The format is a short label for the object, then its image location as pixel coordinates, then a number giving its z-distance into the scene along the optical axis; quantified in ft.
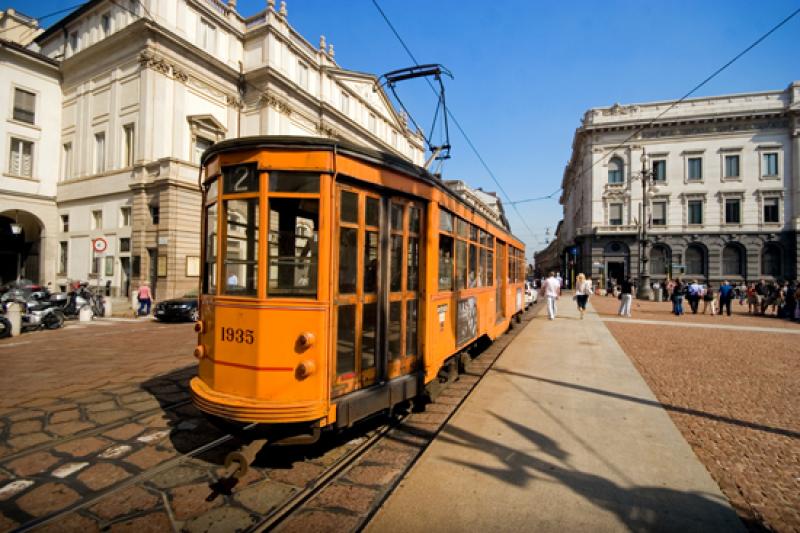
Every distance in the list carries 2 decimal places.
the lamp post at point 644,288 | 95.20
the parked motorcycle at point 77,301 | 49.37
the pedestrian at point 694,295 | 62.91
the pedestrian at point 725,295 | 59.57
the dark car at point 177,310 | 48.78
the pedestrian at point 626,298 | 53.36
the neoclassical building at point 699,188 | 125.39
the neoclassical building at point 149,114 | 68.90
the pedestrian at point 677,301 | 57.68
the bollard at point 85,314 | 48.75
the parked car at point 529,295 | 66.58
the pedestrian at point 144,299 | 56.59
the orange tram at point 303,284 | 10.93
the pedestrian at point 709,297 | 60.13
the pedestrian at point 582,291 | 48.65
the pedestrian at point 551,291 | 48.39
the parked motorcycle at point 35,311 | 40.01
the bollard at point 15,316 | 36.45
